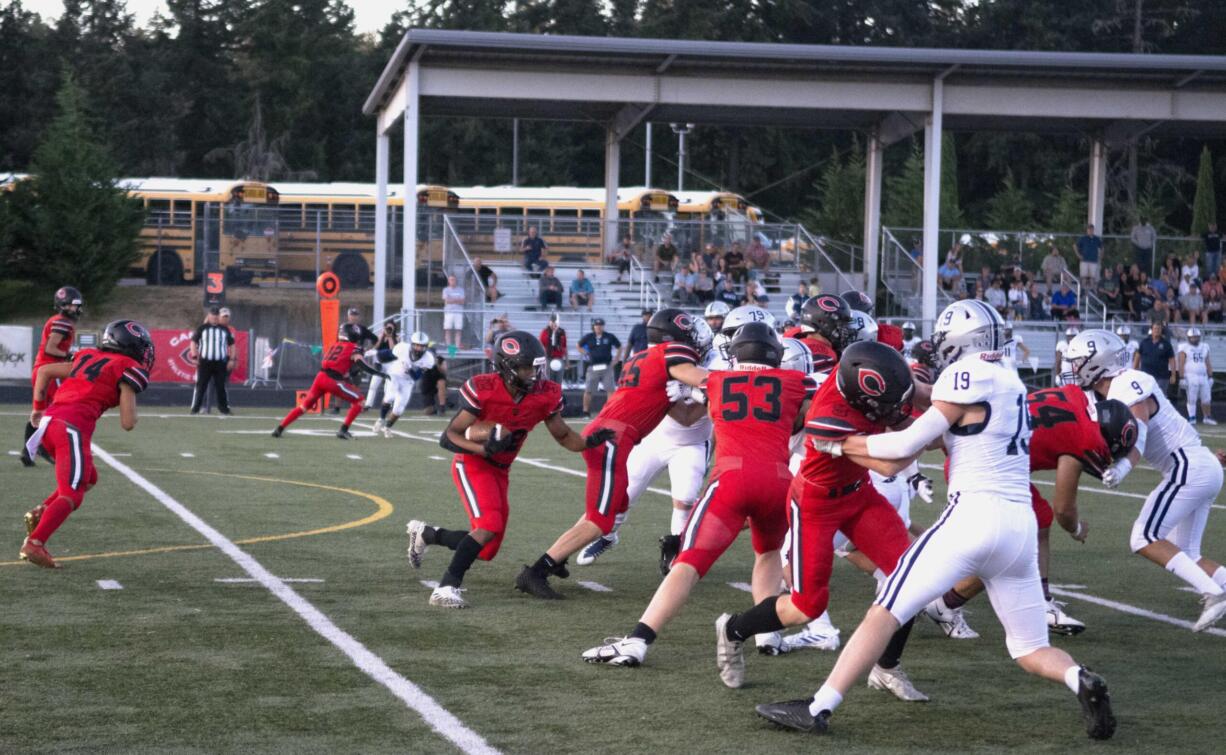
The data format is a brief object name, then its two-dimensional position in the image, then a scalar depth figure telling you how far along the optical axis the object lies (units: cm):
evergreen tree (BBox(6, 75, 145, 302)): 3891
